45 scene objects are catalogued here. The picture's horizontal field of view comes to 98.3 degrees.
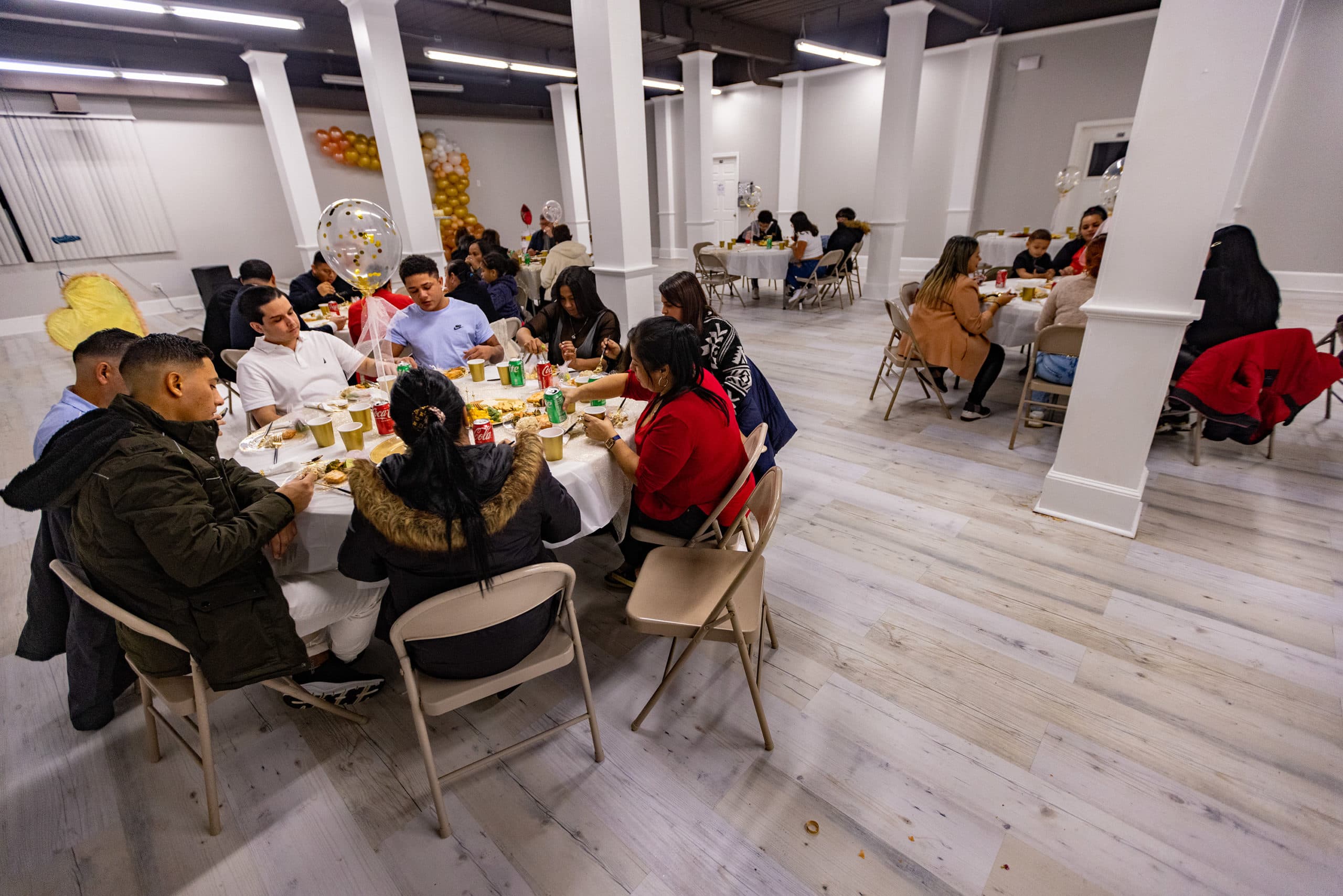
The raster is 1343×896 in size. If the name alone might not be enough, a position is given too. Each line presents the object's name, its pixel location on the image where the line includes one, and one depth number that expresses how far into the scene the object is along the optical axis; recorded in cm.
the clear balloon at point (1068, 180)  667
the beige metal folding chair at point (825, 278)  729
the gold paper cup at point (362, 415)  201
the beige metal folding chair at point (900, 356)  389
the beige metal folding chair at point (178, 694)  133
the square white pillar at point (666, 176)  1237
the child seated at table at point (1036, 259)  534
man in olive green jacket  132
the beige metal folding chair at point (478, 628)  128
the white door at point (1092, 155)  791
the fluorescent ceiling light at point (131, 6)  485
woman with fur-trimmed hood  130
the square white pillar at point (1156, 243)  209
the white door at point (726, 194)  1234
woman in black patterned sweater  248
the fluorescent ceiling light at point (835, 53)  715
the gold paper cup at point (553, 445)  181
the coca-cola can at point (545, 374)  234
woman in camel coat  381
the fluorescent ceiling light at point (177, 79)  739
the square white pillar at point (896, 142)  695
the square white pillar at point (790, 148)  1063
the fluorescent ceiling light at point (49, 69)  643
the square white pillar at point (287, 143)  738
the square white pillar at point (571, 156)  1059
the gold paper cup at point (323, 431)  192
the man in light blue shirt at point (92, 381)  187
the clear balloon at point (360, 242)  249
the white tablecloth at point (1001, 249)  687
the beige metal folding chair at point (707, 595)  161
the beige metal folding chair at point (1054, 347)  320
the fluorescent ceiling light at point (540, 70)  797
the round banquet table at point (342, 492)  162
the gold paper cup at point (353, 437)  190
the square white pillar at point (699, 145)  837
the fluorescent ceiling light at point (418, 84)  877
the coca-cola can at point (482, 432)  167
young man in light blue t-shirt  307
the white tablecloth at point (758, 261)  757
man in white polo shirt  245
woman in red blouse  179
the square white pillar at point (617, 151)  358
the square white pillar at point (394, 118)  501
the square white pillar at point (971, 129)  837
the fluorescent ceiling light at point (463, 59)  711
